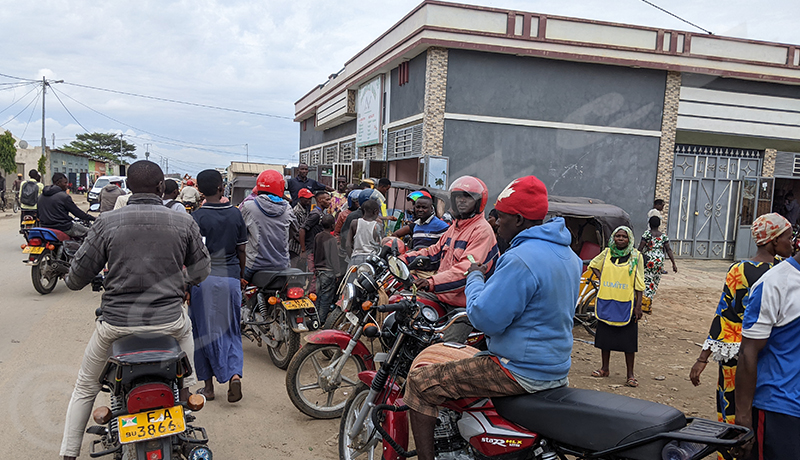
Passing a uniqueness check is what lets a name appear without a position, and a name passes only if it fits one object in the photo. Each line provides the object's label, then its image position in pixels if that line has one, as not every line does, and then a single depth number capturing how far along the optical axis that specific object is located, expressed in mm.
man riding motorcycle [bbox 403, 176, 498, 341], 4191
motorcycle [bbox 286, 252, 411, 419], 3900
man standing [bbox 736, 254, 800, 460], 2736
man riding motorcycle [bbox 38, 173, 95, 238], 8797
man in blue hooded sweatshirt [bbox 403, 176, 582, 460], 2502
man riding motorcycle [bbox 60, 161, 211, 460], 2967
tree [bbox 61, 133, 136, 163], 68562
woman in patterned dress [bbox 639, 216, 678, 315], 9062
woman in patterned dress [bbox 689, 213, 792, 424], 3400
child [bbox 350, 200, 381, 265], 6773
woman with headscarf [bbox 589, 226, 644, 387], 5949
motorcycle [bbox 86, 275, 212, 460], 2775
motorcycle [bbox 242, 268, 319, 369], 5512
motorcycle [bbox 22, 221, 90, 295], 8469
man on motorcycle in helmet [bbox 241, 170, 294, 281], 5689
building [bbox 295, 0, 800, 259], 14922
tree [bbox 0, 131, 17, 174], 29938
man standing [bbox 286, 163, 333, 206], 10570
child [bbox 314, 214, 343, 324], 6996
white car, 27688
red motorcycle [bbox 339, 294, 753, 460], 2158
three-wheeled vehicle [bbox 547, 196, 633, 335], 8398
